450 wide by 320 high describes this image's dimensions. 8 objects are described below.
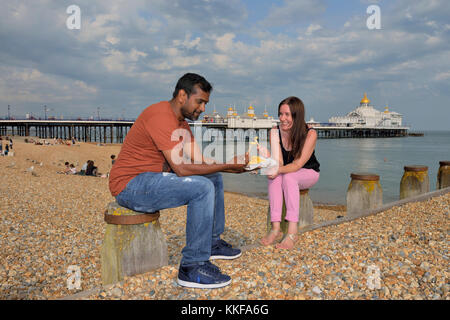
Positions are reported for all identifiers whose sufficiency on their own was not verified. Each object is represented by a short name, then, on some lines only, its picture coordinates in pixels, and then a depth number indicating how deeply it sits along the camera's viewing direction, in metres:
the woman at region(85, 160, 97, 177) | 13.47
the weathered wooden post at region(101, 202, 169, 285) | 2.08
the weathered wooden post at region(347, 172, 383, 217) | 4.41
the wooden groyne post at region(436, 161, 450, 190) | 6.62
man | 2.13
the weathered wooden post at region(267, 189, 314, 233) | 3.37
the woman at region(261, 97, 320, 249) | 2.99
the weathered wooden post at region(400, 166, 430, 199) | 5.68
